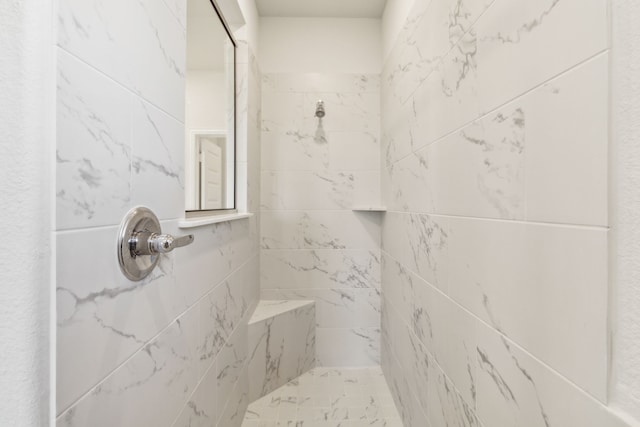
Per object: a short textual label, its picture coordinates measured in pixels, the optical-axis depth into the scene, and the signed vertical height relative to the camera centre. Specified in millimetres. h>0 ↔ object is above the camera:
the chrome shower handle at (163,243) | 633 -66
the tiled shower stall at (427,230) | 484 -40
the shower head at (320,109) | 2100 +705
